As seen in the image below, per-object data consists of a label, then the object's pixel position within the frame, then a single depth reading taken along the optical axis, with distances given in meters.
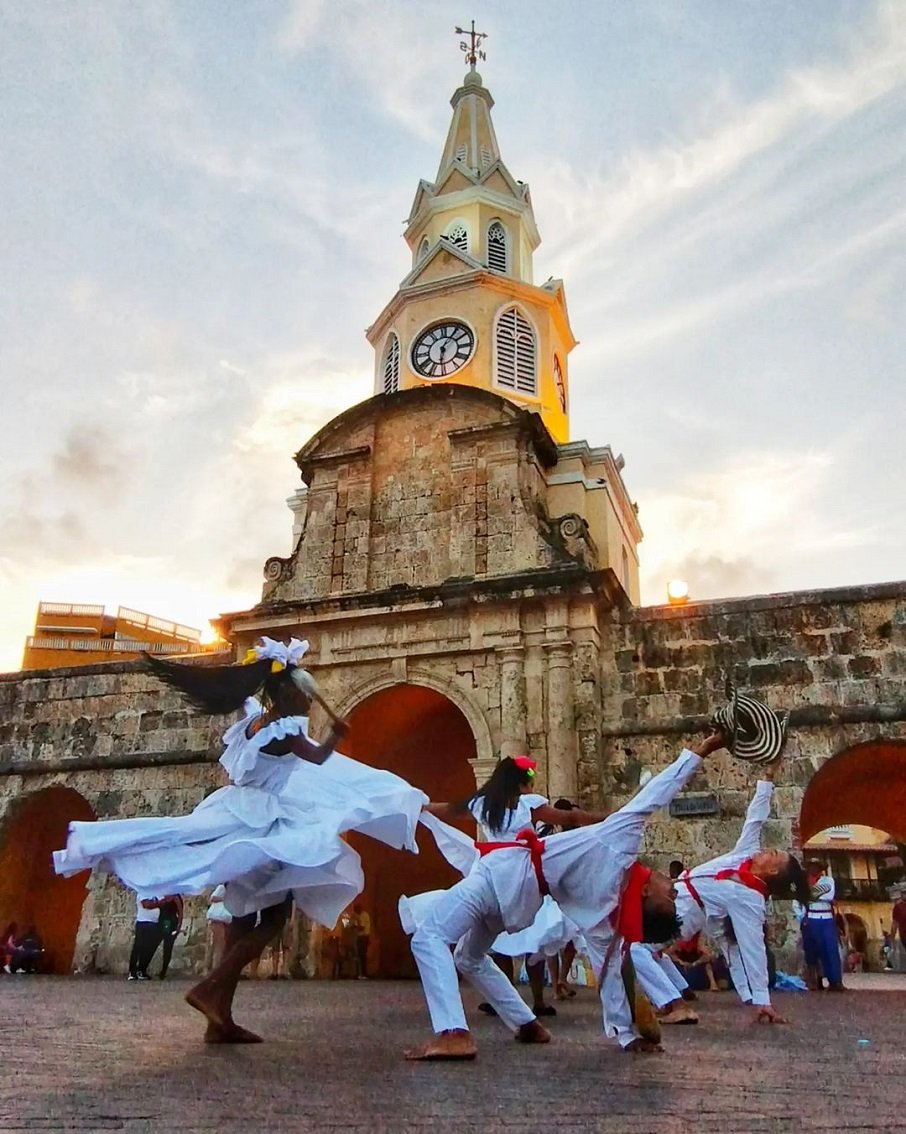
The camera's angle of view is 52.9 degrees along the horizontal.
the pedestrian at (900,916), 15.96
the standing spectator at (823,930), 11.26
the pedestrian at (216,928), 11.64
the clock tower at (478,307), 20.06
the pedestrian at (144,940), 13.30
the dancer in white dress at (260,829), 5.34
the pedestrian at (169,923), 13.42
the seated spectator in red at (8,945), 16.00
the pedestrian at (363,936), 15.93
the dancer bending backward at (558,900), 5.20
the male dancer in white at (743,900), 7.48
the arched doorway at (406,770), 16.23
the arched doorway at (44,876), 17.34
